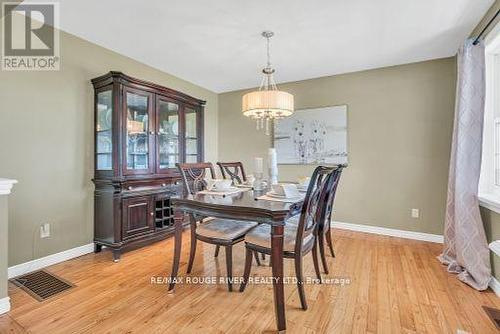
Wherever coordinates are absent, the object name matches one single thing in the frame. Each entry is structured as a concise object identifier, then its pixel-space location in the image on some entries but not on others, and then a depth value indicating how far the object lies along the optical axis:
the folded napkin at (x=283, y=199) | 1.83
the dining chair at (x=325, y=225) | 2.22
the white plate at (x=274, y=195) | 1.98
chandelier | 2.46
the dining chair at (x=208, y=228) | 2.01
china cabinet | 2.64
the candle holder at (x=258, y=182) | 2.40
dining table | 1.53
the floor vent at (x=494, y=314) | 1.61
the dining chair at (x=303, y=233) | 1.68
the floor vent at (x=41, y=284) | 1.95
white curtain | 2.11
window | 2.30
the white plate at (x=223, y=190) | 2.27
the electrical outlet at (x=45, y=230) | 2.44
